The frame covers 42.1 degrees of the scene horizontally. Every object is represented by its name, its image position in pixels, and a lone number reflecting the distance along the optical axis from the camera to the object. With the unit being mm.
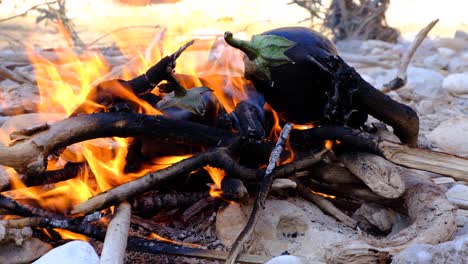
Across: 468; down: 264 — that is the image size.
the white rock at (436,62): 6058
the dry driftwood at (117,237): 1766
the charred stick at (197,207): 2258
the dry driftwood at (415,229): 1799
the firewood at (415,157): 2166
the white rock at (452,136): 3404
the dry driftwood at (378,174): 2117
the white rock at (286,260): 1764
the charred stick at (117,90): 2250
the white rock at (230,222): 2172
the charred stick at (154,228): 2164
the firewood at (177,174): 2014
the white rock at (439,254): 1654
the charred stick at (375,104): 2205
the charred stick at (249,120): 2260
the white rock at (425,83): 4941
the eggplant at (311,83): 2238
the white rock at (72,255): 1745
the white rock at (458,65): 5809
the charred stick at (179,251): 1950
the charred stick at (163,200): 2186
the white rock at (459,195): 2443
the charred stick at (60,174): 2131
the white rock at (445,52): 6534
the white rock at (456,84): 4910
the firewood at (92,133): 1920
